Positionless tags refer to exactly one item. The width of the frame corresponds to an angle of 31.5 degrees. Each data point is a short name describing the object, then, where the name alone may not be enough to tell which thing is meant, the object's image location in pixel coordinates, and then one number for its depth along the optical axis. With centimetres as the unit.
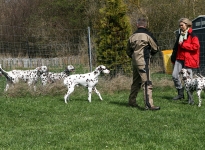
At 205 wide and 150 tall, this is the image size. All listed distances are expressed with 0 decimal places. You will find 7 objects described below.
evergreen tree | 1432
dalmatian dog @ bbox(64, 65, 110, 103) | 1059
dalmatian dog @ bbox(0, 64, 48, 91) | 1280
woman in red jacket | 982
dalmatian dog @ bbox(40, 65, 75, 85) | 1278
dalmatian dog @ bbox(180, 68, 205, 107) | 950
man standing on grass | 873
